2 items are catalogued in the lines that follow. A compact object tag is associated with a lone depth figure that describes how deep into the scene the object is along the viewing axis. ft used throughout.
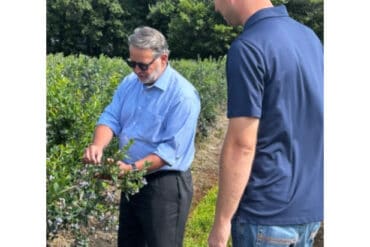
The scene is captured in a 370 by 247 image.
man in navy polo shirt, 5.43
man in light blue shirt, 8.44
